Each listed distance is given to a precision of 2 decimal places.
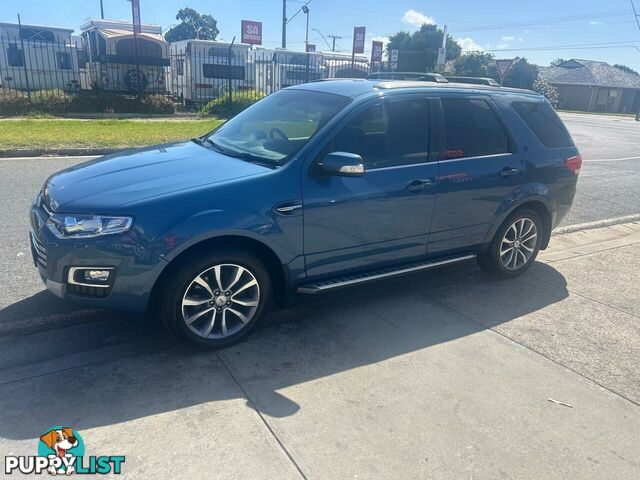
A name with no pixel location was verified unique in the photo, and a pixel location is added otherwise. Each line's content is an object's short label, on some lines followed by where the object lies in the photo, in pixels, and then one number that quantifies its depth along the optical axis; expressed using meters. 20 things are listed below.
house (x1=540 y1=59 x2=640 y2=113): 57.00
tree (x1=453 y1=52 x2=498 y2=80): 54.38
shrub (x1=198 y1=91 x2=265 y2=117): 17.30
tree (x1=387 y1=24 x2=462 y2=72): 51.59
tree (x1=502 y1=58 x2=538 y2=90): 52.06
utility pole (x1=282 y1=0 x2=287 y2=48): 43.16
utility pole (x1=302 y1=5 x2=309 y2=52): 41.09
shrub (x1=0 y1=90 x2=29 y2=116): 14.92
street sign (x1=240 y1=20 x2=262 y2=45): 33.16
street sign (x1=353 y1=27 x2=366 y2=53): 22.81
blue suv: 3.18
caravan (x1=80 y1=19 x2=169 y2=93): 18.33
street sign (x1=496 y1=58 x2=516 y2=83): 16.66
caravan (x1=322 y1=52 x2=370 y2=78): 24.97
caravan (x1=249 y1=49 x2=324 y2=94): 21.98
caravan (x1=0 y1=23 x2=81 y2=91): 18.98
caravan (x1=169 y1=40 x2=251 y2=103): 20.48
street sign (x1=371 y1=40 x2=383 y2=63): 22.93
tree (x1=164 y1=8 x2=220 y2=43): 88.25
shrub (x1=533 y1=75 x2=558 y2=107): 48.62
